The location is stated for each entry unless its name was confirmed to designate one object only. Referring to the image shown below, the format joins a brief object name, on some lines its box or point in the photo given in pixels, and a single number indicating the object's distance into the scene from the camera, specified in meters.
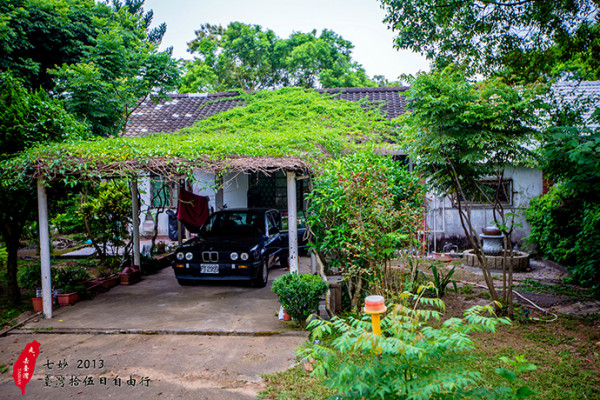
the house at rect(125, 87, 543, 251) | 11.60
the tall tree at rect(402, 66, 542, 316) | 5.42
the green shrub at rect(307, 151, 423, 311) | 5.64
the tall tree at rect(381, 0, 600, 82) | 8.98
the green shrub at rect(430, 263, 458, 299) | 7.14
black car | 7.88
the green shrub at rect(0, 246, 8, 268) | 7.52
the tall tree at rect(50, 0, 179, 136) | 8.83
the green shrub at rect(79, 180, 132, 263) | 9.82
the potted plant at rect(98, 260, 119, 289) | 8.61
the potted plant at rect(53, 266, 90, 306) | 7.43
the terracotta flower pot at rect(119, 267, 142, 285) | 9.01
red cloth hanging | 10.50
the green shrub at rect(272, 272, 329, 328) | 5.79
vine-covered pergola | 6.27
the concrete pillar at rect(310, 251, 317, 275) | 7.93
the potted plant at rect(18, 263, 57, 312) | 7.79
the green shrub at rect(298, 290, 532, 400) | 2.14
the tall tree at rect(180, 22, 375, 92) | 24.17
